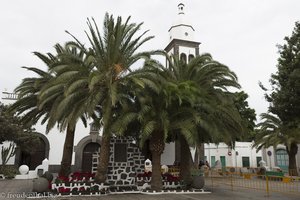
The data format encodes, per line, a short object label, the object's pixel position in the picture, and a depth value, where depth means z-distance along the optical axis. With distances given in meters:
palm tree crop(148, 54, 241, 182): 14.74
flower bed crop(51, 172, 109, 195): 13.88
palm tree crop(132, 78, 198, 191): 13.59
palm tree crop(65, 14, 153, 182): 13.89
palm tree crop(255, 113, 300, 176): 24.27
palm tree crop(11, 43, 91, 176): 13.16
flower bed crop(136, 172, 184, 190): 15.98
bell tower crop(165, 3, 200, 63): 31.64
